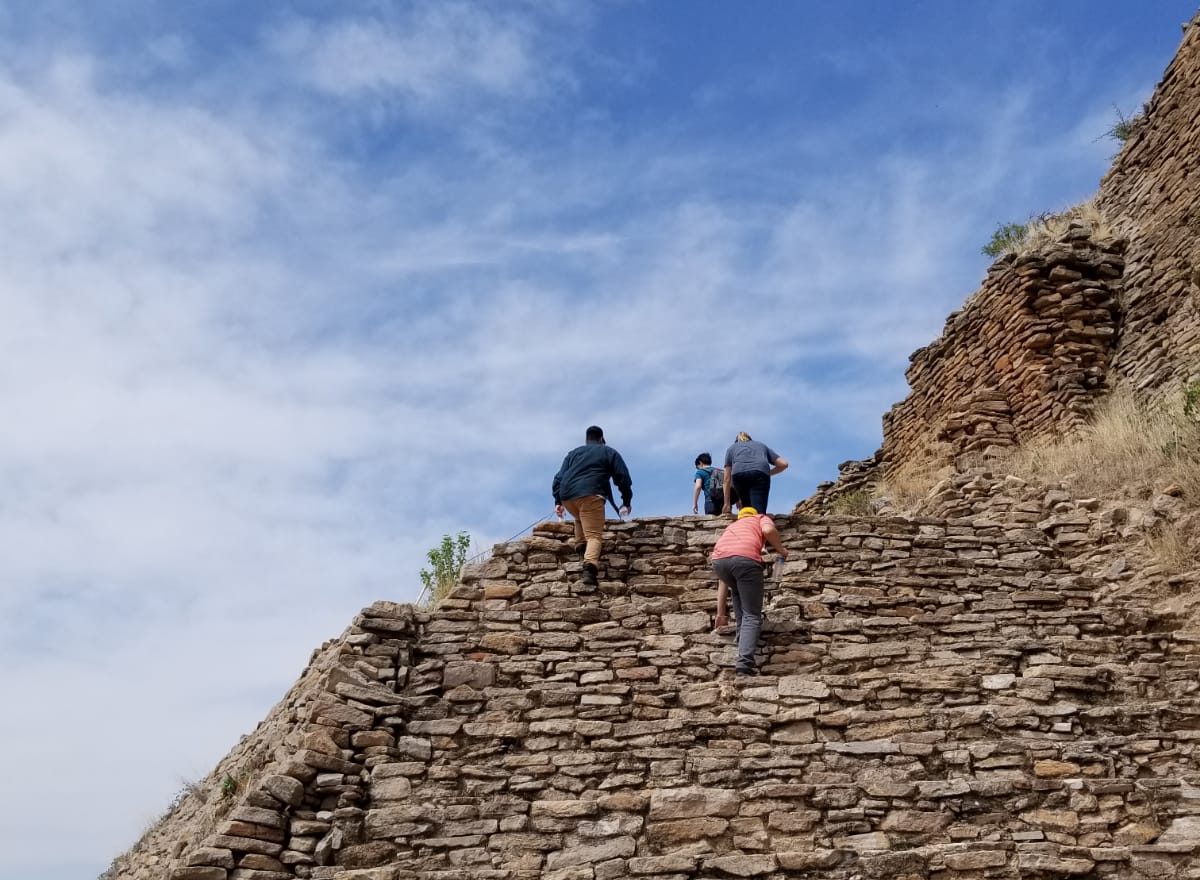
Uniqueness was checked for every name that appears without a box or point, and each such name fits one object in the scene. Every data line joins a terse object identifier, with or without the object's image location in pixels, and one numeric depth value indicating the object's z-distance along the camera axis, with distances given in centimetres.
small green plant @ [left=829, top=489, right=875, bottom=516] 1478
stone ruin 684
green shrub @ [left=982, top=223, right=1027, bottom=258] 1764
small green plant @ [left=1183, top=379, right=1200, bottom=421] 1123
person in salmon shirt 849
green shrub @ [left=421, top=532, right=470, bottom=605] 975
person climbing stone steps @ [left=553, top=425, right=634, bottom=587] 970
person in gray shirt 1099
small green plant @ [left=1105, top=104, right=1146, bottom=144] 1563
